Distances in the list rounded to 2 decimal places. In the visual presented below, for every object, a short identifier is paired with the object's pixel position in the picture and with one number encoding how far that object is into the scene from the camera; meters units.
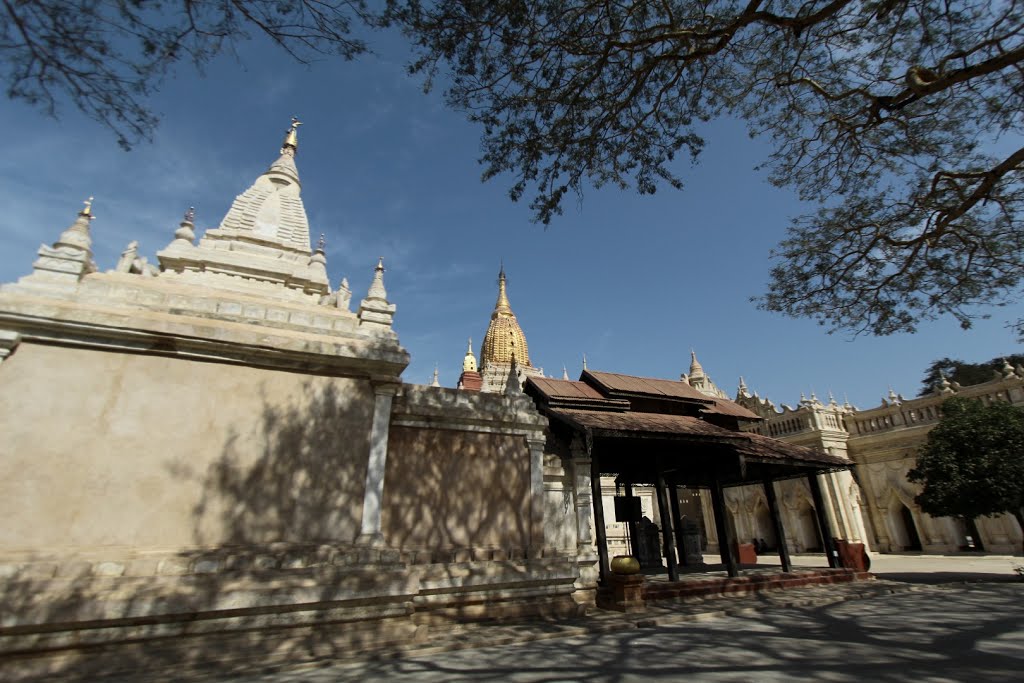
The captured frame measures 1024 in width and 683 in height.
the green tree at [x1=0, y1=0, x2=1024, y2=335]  6.89
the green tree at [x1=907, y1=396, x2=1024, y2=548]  14.45
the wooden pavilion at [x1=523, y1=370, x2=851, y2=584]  11.24
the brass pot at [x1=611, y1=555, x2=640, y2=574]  9.67
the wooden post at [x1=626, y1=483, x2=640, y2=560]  14.98
